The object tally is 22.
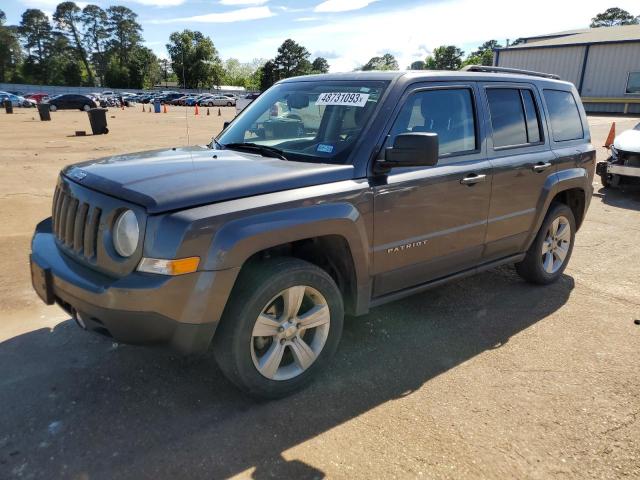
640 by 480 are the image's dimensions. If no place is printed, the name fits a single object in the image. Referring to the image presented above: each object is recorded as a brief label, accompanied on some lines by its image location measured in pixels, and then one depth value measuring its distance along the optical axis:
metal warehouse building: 37.75
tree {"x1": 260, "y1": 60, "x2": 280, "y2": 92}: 105.81
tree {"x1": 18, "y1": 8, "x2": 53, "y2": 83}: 104.50
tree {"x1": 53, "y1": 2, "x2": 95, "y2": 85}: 111.25
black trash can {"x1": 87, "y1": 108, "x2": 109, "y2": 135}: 18.16
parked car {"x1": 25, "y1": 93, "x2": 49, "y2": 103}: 48.37
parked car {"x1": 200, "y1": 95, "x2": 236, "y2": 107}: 58.16
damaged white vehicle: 9.27
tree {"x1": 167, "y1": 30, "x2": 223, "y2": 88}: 104.00
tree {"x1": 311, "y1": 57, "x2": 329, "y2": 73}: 114.25
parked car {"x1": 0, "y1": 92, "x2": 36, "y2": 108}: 43.44
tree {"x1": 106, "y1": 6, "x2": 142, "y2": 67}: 115.12
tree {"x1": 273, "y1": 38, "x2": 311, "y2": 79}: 109.44
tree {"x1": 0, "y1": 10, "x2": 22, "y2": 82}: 98.44
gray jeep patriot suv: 2.53
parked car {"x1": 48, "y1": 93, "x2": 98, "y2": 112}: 41.00
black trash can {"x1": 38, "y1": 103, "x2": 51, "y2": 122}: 26.31
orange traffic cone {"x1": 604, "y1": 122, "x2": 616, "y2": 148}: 14.27
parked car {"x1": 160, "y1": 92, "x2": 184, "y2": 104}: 63.30
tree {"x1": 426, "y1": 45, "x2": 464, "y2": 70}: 102.88
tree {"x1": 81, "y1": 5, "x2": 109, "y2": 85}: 112.81
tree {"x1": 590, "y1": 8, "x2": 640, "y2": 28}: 100.75
